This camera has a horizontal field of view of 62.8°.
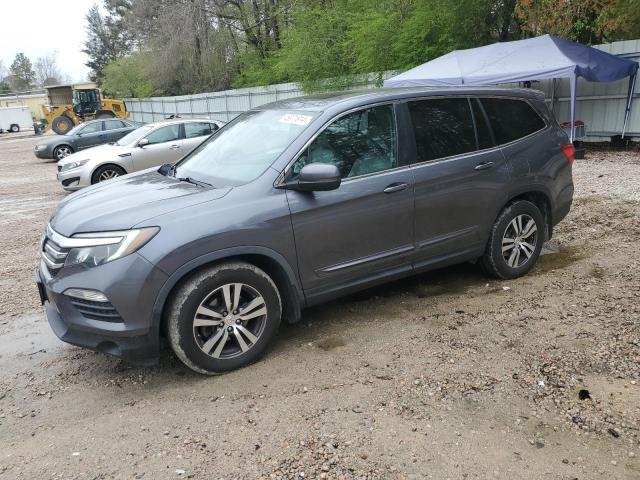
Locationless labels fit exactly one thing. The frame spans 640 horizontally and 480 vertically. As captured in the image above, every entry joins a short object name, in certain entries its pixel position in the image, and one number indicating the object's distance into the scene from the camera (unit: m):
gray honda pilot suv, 3.21
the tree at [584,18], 12.42
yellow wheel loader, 29.53
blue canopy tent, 11.61
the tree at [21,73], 99.12
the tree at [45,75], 104.37
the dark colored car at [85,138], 17.52
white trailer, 45.97
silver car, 10.76
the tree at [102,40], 65.06
